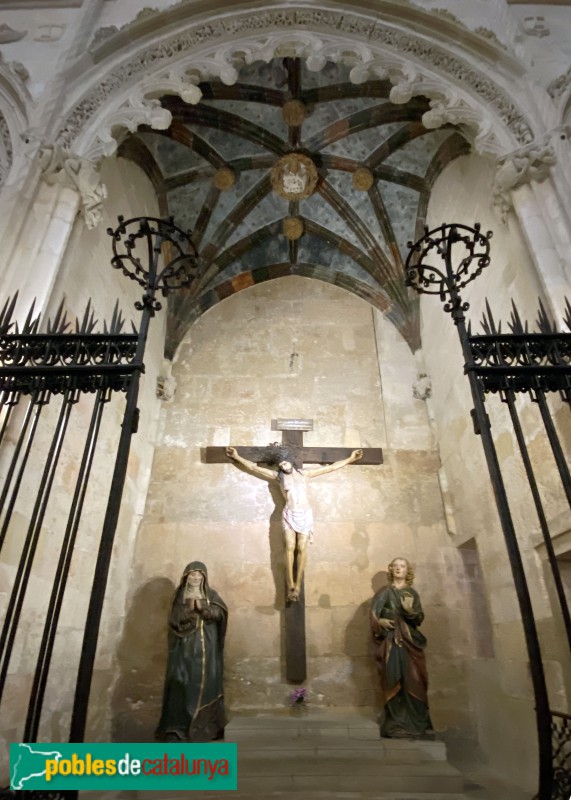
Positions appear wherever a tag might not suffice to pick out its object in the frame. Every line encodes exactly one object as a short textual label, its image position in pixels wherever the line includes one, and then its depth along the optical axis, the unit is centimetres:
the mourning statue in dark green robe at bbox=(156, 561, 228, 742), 473
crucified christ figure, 576
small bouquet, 531
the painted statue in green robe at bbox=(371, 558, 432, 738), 477
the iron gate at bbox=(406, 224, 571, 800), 217
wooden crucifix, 560
